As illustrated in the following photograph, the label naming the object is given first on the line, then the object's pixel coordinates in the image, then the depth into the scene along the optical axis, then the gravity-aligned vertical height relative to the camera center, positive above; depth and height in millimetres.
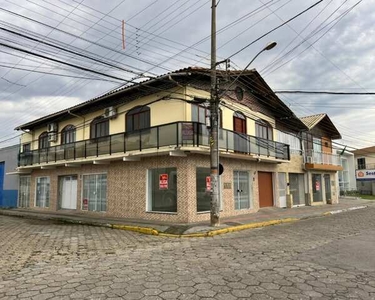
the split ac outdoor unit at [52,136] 23516 +3925
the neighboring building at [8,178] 28234 +1003
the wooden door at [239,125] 18897 +3749
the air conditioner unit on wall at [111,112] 18469 +4452
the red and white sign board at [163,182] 15516 +264
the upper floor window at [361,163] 50969 +3541
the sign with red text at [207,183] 15165 +156
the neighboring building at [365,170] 42781 +1950
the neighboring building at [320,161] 26156 +2087
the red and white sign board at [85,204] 20141 -1011
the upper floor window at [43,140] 24853 +3863
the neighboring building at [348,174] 43125 +1479
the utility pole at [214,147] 12930 +1639
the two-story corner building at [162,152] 15122 +1999
